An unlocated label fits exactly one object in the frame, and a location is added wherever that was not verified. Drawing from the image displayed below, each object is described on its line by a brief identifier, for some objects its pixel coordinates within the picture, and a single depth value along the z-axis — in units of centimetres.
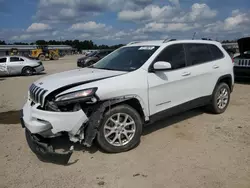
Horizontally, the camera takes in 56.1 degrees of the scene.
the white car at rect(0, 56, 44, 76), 1614
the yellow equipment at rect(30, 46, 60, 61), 4278
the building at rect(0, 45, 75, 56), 6125
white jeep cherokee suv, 336
